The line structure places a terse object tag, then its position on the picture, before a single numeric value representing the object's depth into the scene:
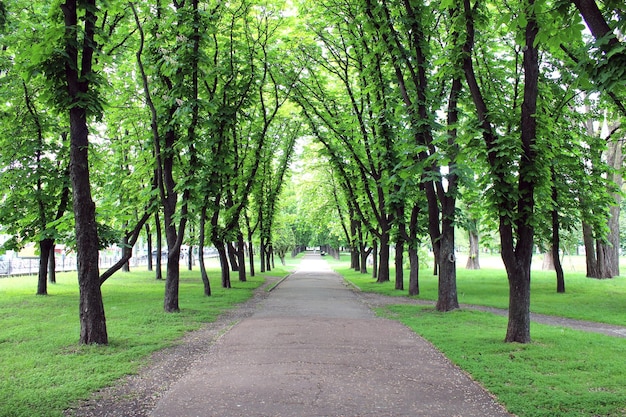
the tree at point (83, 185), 7.65
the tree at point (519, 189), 7.38
